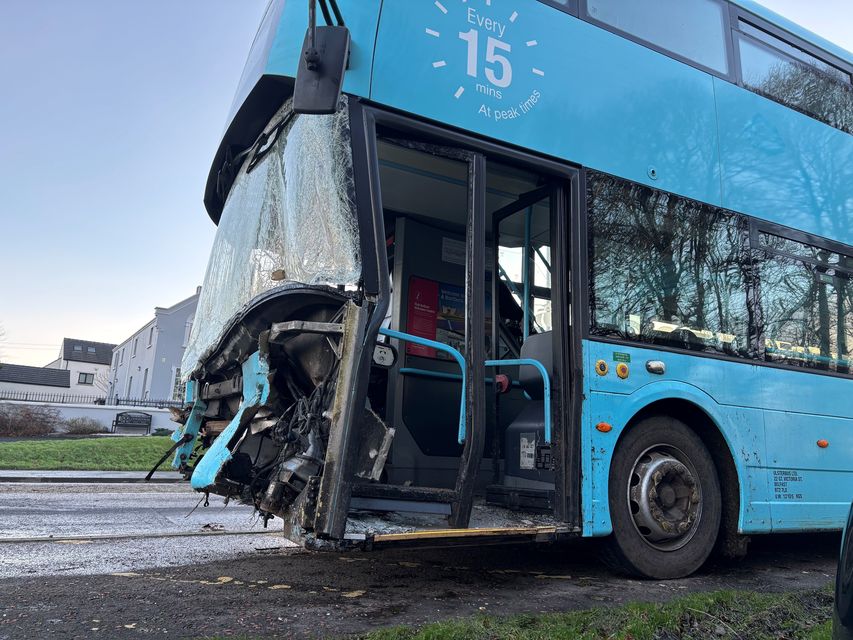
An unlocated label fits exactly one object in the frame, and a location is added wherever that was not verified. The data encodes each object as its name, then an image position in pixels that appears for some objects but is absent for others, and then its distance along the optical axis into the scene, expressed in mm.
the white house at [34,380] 60188
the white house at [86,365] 69188
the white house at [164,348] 43906
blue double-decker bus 3637
